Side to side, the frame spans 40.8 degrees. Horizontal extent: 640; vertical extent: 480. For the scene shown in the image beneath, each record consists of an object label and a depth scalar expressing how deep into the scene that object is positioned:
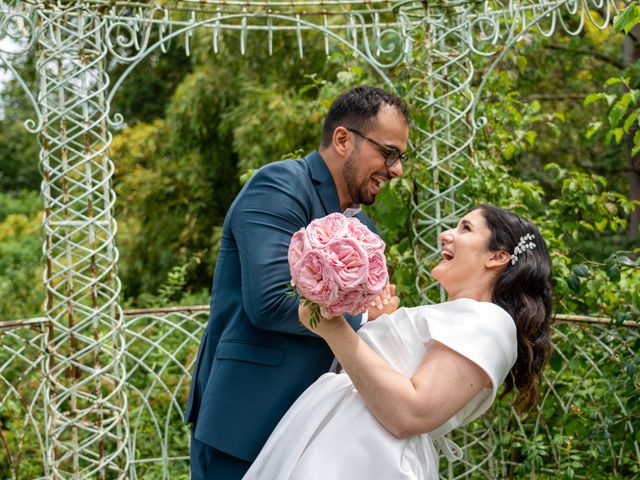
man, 2.31
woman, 2.17
